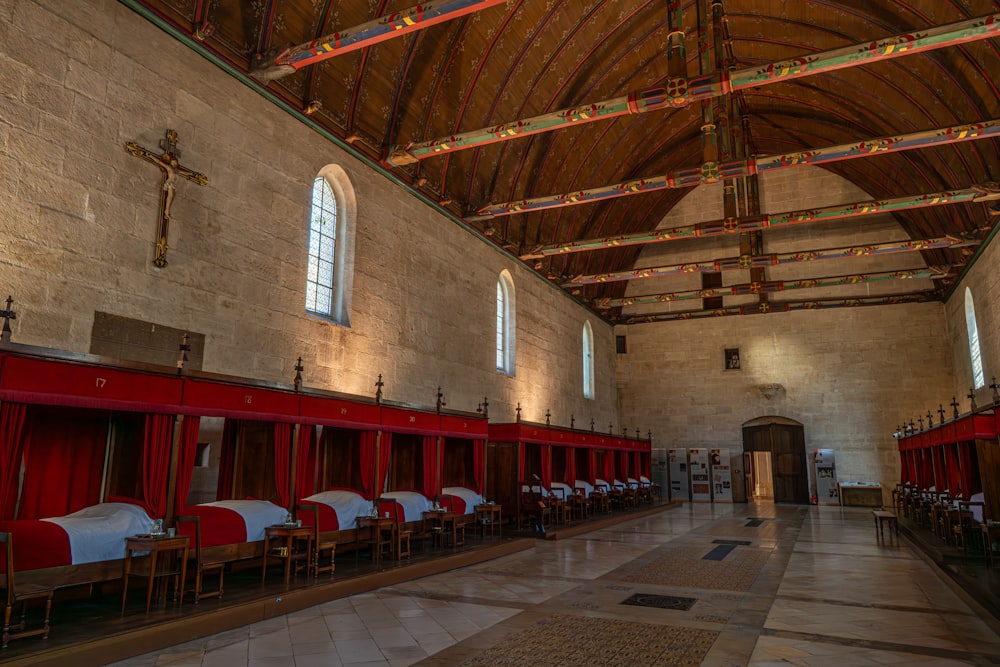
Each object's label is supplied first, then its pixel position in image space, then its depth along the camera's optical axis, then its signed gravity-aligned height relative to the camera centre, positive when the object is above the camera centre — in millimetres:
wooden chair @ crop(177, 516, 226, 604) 5598 -944
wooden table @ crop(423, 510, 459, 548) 9242 -885
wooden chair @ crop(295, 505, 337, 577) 7008 -924
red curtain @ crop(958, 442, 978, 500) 10953 +36
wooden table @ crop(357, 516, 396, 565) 7938 -799
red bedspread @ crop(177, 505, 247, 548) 6098 -632
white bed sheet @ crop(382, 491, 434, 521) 9070 -584
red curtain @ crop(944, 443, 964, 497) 12156 -28
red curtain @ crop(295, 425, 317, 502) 7977 -96
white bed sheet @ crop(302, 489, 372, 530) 7805 -516
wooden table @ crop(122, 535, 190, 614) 5195 -722
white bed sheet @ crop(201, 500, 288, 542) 6500 -548
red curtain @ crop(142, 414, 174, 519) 5801 -54
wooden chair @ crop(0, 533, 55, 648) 4211 -920
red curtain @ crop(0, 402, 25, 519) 4875 +106
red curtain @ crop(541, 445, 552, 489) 13461 -55
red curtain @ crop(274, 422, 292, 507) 7438 -15
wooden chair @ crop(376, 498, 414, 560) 8086 -895
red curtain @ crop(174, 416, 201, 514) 6058 +3
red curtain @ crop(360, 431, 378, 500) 8984 -30
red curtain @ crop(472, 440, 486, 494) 11680 +34
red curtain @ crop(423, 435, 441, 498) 10266 -51
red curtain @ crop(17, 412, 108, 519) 5844 -66
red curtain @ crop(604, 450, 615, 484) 17859 -77
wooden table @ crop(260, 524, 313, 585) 6433 -802
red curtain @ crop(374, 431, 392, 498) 9328 +86
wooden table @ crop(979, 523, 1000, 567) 7656 -742
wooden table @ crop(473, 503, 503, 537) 10703 -905
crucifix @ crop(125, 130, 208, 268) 7590 +3403
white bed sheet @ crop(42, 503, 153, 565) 5086 -568
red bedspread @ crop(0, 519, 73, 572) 4762 -641
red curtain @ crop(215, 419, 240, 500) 7496 -12
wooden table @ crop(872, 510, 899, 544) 11368 -1051
